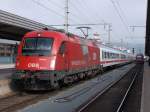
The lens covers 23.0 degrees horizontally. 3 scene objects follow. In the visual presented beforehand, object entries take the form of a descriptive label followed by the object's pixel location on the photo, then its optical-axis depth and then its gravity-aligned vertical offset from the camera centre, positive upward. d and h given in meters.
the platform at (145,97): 13.64 -1.78
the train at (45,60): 17.33 -0.10
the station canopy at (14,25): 30.24 +2.83
